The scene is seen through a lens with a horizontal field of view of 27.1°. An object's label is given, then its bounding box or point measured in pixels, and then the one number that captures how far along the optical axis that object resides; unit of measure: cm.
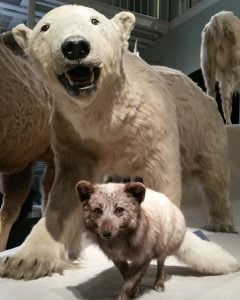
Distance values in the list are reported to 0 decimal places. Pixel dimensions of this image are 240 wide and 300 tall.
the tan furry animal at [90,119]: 118
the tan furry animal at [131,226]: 96
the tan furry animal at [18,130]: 196
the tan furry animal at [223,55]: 363
